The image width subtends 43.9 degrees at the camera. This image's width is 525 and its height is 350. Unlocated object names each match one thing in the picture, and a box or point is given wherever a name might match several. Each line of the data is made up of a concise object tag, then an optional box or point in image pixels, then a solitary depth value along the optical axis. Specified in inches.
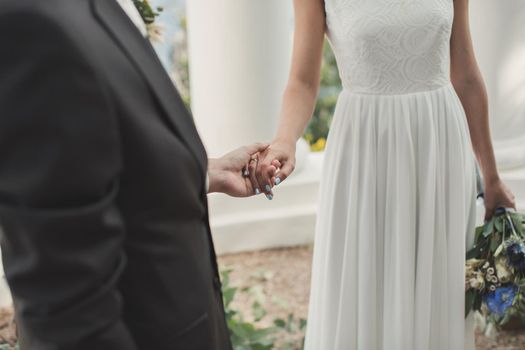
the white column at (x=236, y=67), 180.2
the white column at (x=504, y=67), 151.6
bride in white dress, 88.0
